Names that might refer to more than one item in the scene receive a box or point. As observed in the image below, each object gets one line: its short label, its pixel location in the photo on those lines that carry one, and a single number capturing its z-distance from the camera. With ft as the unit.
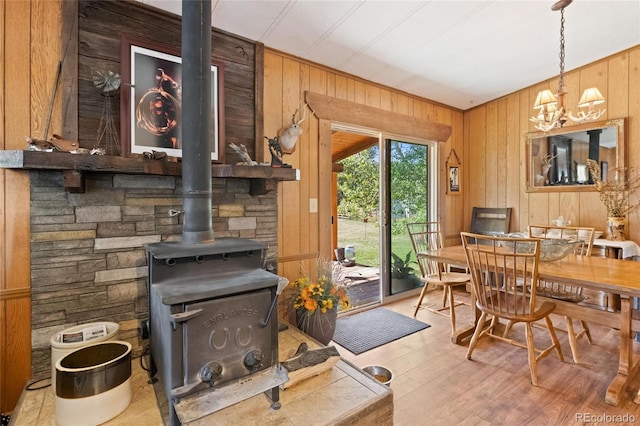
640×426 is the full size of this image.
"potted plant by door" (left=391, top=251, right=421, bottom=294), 12.60
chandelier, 7.93
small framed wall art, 14.43
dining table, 6.15
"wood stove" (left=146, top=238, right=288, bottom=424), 4.23
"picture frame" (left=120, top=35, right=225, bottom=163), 6.37
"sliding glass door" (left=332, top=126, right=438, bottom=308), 12.17
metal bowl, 6.91
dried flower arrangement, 10.75
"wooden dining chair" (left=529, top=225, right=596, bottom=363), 7.88
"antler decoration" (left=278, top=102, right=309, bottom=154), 8.51
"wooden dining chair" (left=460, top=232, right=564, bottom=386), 6.93
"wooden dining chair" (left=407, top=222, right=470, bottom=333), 10.09
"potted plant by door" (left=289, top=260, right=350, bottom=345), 7.79
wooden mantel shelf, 4.89
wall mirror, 11.22
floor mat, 8.96
